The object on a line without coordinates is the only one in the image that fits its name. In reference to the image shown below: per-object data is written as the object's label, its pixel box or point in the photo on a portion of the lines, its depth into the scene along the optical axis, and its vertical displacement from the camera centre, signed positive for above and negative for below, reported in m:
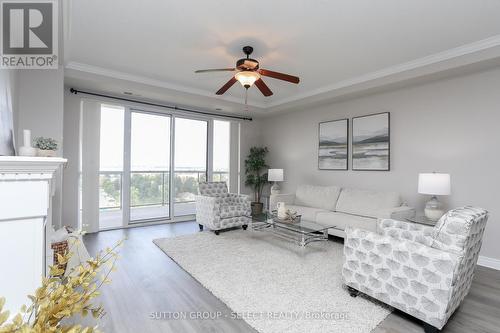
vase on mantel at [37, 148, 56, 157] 2.27 +0.08
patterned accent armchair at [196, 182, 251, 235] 4.44 -0.79
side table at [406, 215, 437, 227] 3.19 -0.69
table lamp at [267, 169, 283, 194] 5.71 -0.25
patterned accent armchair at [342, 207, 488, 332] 1.84 -0.77
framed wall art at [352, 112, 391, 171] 4.37 +0.42
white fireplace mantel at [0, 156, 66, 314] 1.11 -0.28
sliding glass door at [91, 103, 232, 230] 4.95 +0.03
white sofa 3.72 -0.67
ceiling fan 2.99 +1.08
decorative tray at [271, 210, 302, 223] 3.88 -0.82
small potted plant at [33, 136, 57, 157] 2.32 +0.15
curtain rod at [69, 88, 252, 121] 4.47 +1.20
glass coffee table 3.61 -0.91
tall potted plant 6.41 -0.20
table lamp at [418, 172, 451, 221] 3.26 -0.27
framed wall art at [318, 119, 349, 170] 4.98 +0.42
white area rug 2.07 -1.23
